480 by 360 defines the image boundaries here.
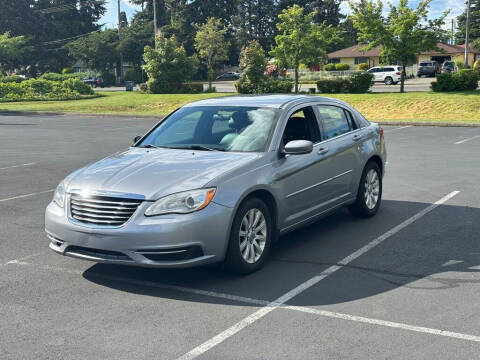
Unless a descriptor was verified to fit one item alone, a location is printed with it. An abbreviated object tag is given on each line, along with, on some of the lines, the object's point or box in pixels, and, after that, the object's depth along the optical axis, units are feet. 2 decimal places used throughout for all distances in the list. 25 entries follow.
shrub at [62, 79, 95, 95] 163.53
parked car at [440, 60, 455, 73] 201.92
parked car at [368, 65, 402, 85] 175.83
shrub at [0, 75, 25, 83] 196.44
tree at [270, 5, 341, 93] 141.69
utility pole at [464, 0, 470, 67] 145.18
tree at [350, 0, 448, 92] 113.60
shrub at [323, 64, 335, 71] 233.35
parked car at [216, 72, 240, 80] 276.66
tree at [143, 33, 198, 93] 150.00
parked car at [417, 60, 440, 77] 203.21
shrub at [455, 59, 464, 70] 198.92
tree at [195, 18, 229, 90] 197.67
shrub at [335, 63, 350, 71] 228.84
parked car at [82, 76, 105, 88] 251.60
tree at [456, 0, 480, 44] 302.66
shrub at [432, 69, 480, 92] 106.83
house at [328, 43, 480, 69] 258.16
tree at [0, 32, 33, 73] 223.32
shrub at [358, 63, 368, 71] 221.87
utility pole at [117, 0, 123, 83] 271.24
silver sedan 18.58
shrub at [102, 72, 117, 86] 257.34
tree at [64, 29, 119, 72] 270.26
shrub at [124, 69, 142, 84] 257.96
